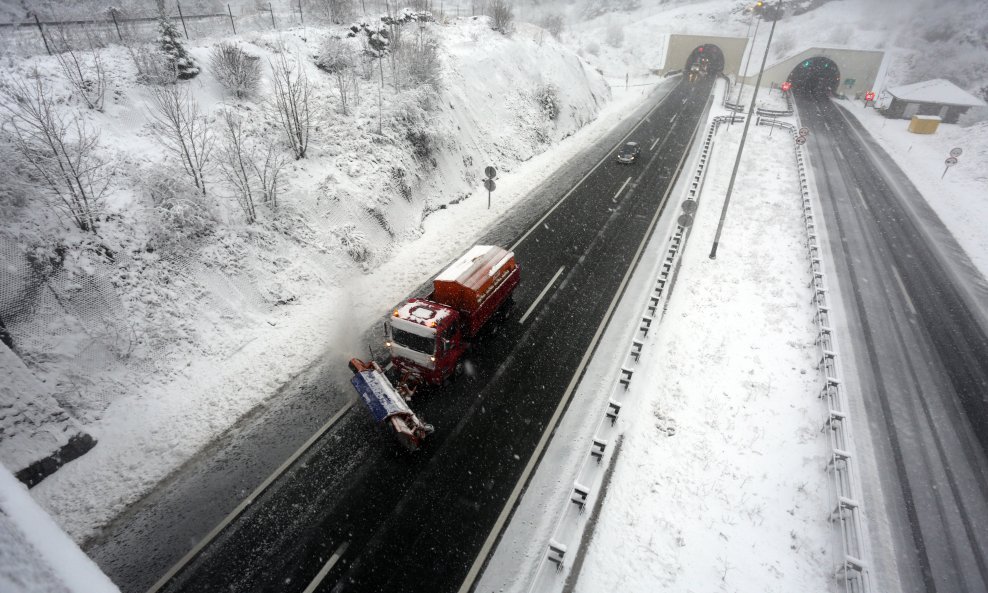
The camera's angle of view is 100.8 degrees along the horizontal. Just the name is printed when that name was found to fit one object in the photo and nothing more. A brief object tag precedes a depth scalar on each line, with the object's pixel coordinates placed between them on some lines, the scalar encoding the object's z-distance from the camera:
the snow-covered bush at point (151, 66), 16.23
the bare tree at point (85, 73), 14.55
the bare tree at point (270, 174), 15.59
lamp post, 16.89
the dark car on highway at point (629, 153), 27.73
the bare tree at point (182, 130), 13.45
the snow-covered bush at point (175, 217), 12.87
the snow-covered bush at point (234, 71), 17.97
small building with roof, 40.34
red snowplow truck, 10.99
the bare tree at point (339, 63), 22.30
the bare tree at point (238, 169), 14.66
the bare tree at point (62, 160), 11.27
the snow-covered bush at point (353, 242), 16.58
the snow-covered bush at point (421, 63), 23.98
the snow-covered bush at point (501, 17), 36.06
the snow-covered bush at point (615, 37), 71.44
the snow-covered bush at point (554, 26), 57.38
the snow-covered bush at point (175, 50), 17.08
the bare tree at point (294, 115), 17.20
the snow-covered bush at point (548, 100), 33.28
